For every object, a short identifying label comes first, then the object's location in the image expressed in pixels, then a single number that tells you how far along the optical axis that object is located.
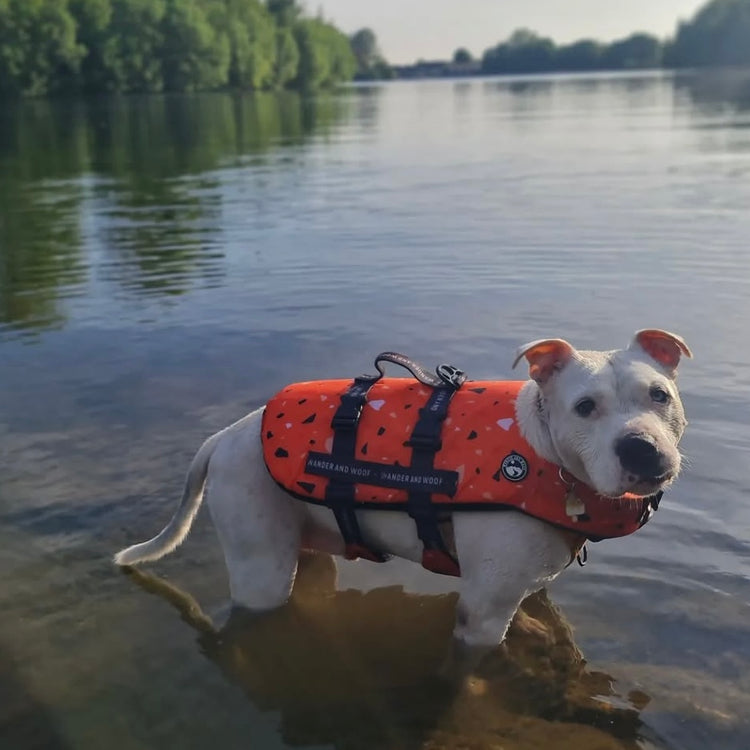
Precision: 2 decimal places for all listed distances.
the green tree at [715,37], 143.25
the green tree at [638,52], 189.62
